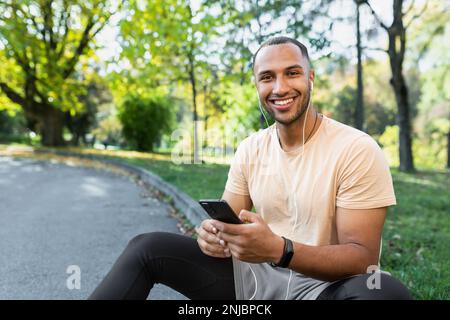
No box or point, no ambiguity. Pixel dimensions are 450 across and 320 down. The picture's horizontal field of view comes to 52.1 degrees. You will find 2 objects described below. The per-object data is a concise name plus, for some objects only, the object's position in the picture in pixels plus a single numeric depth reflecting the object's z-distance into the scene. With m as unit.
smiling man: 1.90
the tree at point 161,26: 10.44
